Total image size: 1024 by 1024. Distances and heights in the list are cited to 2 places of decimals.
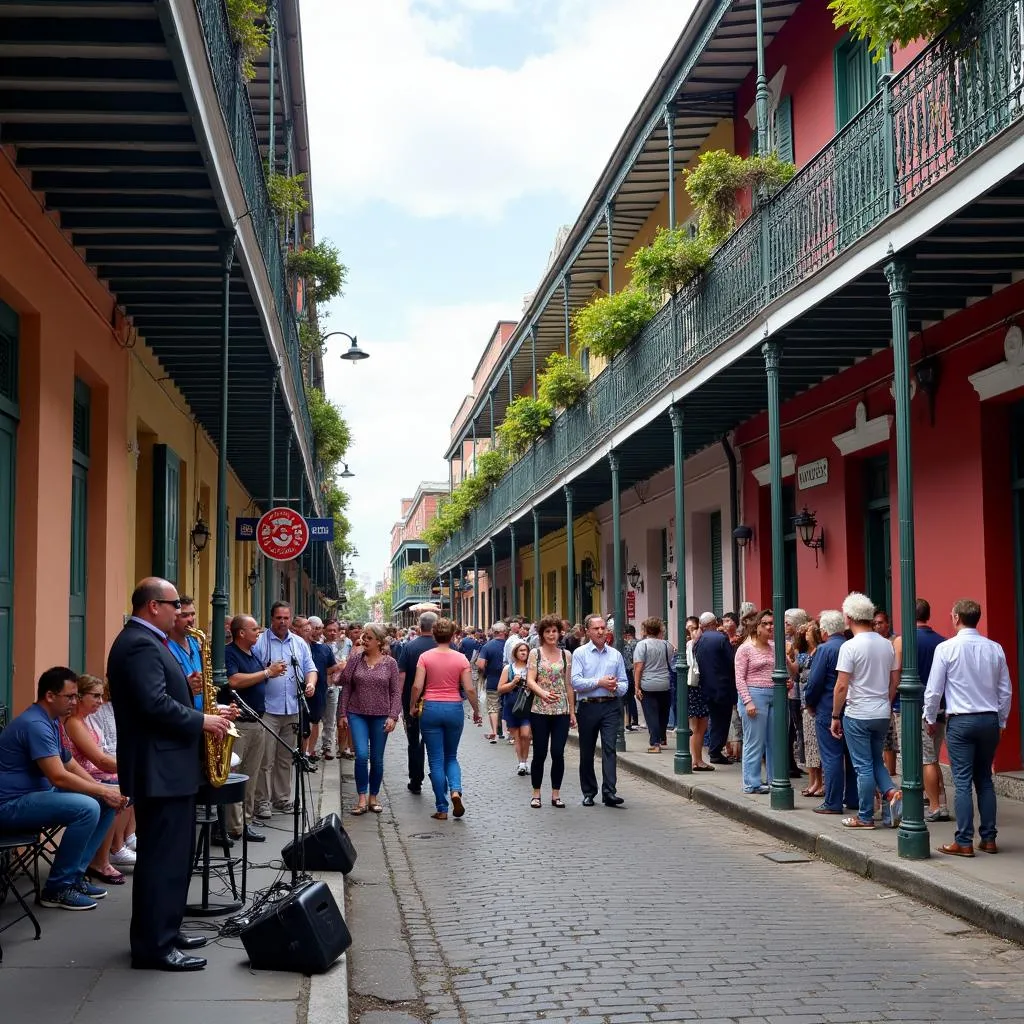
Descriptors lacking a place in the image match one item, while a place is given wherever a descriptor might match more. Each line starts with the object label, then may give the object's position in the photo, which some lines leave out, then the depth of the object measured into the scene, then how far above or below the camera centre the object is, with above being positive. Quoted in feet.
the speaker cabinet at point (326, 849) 25.75 -4.56
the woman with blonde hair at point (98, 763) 24.22 -2.65
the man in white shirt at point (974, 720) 28.02 -2.34
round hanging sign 46.47 +3.21
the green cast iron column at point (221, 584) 31.42 +0.96
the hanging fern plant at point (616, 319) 58.75 +13.60
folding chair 20.65 -4.21
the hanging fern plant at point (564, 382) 74.23 +13.49
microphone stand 22.84 -3.38
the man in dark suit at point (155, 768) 18.60 -2.12
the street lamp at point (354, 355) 86.20 +17.63
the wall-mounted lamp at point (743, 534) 59.06 +3.68
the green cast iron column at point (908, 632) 27.99 -0.43
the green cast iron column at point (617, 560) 56.34 +2.55
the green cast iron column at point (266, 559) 44.34 +3.41
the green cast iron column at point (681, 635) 44.78 -0.70
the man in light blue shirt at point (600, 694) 38.70 -2.32
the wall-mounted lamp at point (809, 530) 51.47 +3.40
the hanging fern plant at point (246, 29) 32.09 +15.31
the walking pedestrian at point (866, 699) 31.50 -2.10
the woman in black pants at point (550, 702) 38.81 -2.54
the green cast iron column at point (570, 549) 72.74 +3.90
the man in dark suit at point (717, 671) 44.62 -1.93
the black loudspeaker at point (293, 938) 19.03 -4.67
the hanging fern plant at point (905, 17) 27.68 +12.79
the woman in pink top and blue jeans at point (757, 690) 38.96 -2.26
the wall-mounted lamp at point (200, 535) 55.26 +3.72
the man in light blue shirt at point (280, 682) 35.06 -1.69
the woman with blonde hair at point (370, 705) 37.40 -2.46
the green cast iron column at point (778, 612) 35.94 +0.07
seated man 22.04 -2.87
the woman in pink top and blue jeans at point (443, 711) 37.09 -2.66
